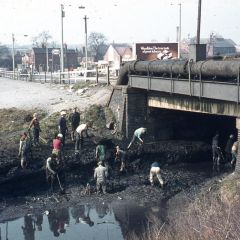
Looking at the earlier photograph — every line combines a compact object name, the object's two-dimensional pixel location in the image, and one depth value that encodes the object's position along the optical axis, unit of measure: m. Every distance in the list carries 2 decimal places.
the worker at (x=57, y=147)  20.92
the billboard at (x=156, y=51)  37.66
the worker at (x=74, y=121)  25.05
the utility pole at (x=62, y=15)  48.46
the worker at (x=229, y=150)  23.27
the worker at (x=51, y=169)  19.58
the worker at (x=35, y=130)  23.62
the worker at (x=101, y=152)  20.86
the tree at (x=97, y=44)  122.31
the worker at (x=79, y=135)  23.08
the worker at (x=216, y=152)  23.21
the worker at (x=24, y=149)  20.83
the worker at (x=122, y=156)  21.80
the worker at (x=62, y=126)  23.97
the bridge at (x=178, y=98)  19.55
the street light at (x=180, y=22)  65.91
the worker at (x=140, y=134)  24.02
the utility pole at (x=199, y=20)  39.48
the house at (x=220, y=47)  108.96
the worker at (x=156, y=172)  19.75
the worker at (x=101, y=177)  18.95
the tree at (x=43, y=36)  151.40
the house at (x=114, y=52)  96.01
